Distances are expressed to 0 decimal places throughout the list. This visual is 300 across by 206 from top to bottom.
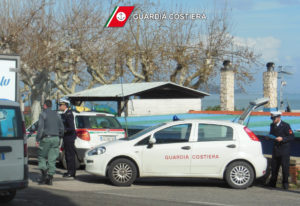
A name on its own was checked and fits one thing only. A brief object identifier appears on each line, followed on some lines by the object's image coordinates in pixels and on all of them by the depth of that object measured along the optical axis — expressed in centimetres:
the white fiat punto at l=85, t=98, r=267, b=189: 1240
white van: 910
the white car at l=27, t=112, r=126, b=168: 1538
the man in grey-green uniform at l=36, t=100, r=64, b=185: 1245
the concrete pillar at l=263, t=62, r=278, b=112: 3453
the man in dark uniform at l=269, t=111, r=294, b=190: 1259
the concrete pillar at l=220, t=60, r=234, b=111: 3284
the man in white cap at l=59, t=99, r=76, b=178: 1377
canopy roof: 3022
